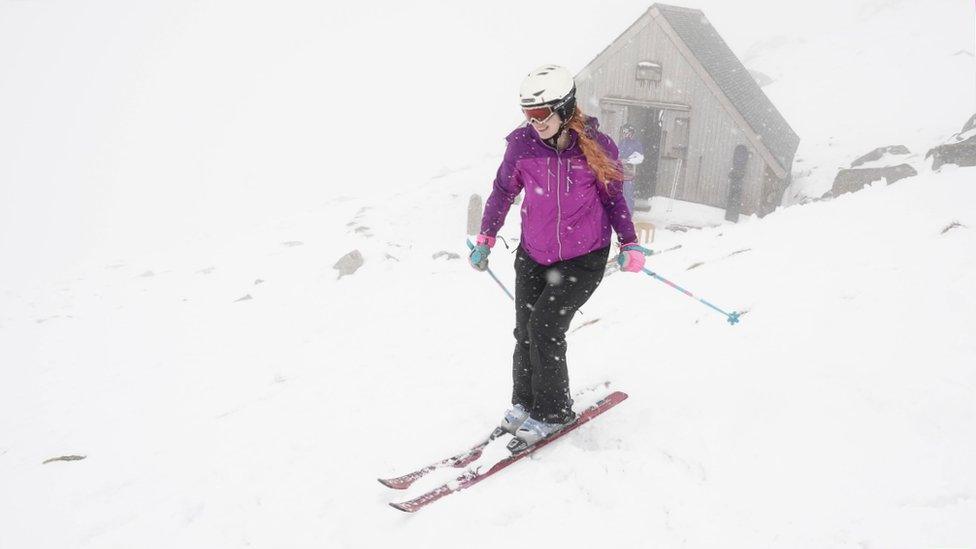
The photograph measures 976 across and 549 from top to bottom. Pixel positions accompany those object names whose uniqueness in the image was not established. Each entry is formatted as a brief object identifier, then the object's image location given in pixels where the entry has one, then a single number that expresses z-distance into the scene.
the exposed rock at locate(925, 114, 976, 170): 12.19
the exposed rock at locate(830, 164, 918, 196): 14.29
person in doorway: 13.66
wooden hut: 16.06
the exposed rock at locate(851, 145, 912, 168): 17.12
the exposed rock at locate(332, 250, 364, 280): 15.14
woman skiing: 3.49
